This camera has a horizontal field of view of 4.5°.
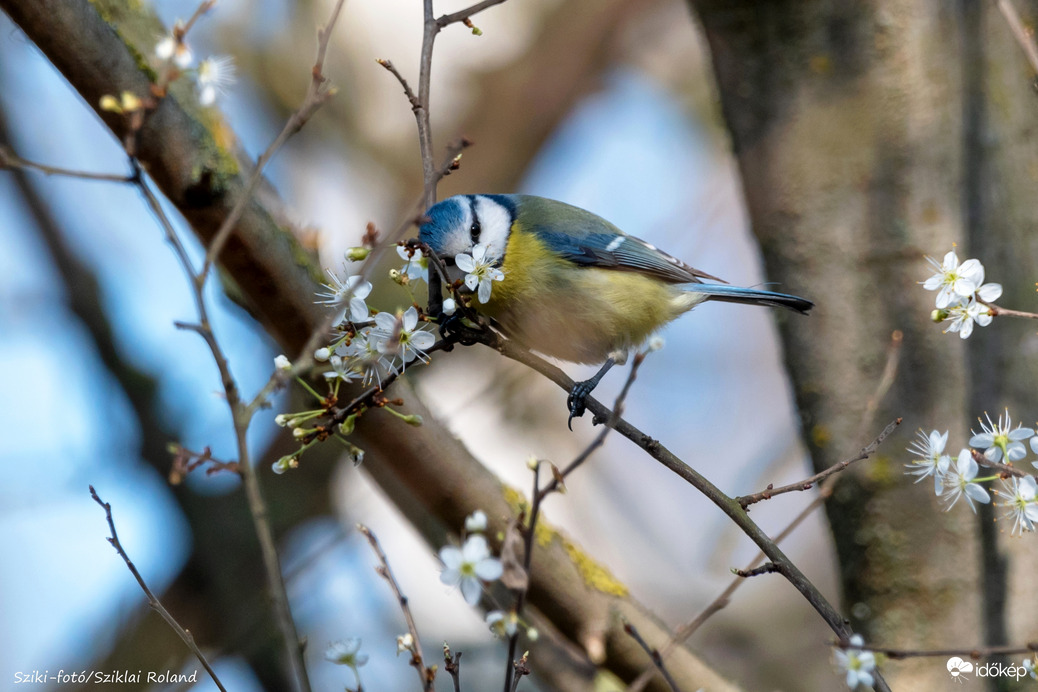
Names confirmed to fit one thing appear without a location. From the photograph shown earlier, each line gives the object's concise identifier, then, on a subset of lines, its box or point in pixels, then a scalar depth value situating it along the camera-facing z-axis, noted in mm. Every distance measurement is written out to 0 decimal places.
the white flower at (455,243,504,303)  4198
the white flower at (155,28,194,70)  4171
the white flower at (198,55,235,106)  4223
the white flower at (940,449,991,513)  4151
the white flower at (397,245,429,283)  4175
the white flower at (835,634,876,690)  4114
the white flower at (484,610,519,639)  4077
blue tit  4353
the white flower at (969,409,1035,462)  4148
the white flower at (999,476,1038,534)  4138
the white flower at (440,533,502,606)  4094
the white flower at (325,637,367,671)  4117
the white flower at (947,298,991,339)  4164
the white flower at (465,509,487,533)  4095
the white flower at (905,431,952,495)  4148
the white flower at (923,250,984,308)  4164
